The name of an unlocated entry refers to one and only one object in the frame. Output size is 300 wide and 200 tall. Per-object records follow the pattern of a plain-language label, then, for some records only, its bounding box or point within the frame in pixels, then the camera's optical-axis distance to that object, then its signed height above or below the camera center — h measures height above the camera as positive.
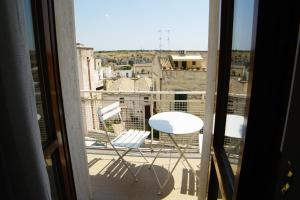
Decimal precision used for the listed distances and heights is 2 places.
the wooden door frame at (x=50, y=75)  1.25 -0.06
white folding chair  2.44 -0.90
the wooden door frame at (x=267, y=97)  0.58 -0.10
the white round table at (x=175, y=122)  2.15 -0.64
